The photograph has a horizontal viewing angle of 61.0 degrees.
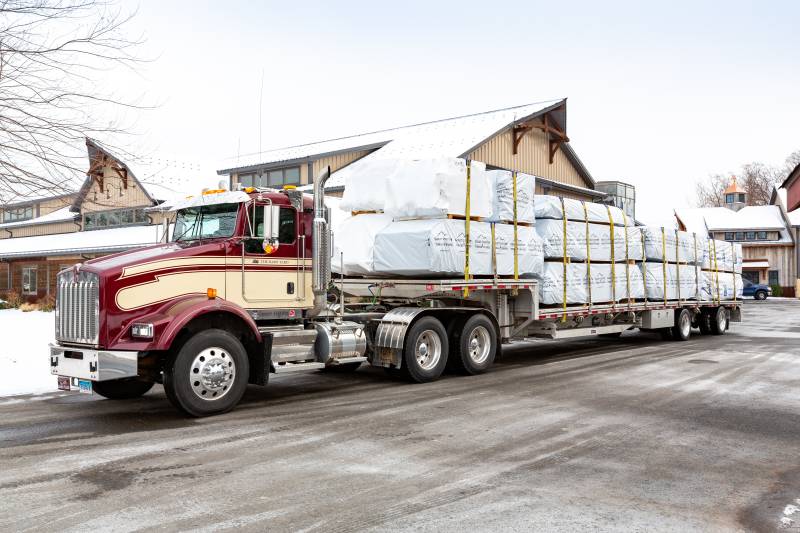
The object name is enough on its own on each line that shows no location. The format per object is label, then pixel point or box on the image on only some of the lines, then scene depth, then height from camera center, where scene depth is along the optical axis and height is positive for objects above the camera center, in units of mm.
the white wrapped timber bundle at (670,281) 16078 +109
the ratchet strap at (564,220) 13002 +1287
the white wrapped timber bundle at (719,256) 19234 +840
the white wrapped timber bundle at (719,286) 18969 -38
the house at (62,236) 30039 +2943
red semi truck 7629 -269
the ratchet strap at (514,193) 11734 +1647
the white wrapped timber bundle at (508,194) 11617 +1632
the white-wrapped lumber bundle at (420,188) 10703 +1667
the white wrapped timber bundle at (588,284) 12711 +60
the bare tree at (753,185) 81312 +11894
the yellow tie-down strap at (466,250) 10930 +617
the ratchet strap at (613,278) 14477 +167
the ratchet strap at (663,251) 16469 +823
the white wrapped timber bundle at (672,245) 15992 +1003
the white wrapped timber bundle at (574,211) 12758 +1530
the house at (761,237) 56406 +3940
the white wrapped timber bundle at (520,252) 11578 +627
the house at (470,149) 26594 +5894
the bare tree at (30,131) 10352 +2553
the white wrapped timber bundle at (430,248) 10578 +663
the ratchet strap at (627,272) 15047 +312
